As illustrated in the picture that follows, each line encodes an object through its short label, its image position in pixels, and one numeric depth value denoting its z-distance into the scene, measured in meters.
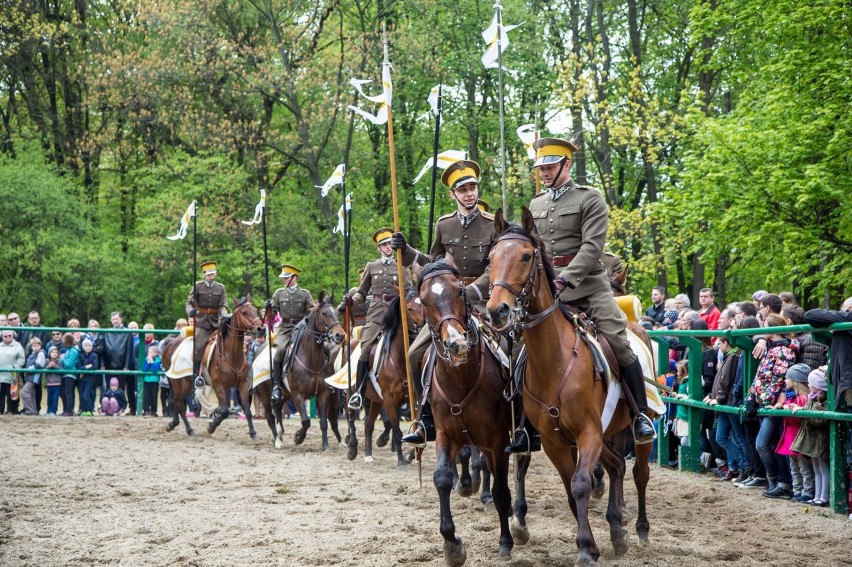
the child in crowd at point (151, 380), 22.72
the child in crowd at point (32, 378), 22.28
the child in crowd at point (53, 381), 22.31
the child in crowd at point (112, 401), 22.89
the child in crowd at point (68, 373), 22.34
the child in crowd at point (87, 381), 22.44
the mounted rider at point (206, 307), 19.03
